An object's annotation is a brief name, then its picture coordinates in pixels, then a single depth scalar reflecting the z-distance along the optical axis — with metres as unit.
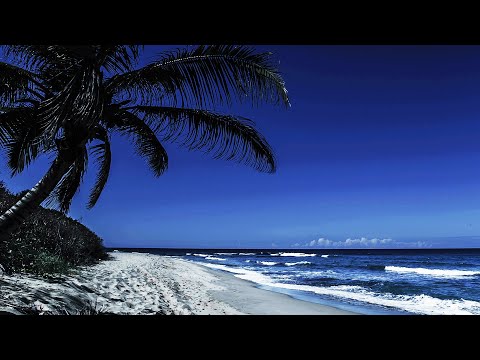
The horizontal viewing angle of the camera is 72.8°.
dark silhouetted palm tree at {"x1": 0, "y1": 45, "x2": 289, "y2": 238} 3.38
